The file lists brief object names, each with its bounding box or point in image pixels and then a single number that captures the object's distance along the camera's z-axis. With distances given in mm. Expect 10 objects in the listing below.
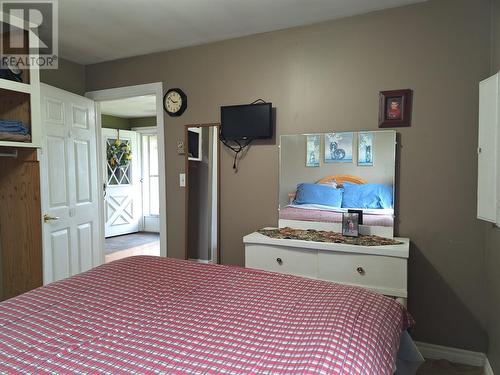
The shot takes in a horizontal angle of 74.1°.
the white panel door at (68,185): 2865
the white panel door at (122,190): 6262
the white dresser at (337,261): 2053
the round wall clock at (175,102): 3104
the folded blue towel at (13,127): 2246
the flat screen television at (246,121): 2713
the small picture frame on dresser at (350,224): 2367
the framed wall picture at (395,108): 2321
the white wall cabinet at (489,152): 1787
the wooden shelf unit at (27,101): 2396
